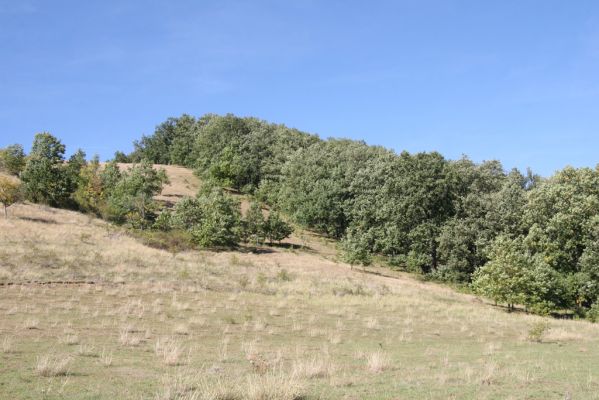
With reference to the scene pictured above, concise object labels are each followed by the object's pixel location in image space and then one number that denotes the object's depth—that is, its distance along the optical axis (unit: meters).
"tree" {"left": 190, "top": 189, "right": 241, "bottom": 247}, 58.78
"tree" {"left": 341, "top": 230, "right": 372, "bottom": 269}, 56.34
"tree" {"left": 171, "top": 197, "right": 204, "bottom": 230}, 61.78
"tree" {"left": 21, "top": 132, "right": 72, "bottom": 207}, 66.12
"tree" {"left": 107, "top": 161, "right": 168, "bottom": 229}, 65.55
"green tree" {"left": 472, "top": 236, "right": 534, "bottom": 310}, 38.53
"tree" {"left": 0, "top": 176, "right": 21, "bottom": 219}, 53.09
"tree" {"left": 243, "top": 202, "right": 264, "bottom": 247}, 64.94
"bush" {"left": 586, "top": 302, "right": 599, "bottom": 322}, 40.35
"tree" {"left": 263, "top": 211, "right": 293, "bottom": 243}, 65.62
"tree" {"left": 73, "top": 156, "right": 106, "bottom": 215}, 71.25
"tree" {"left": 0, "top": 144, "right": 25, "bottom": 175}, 78.19
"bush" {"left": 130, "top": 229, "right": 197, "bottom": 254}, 53.28
